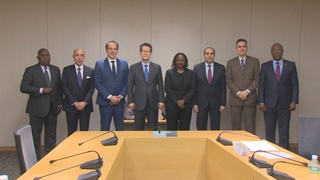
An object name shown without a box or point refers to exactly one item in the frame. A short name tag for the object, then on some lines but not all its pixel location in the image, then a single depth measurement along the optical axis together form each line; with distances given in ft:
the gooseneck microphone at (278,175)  4.87
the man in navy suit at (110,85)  13.34
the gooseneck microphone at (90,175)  4.88
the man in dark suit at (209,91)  13.98
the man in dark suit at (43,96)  13.20
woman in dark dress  13.51
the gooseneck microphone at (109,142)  7.51
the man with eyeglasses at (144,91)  13.34
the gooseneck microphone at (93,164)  5.57
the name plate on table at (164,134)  8.43
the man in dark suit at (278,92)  13.79
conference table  6.97
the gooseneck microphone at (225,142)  7.43
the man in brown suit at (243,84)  13.98
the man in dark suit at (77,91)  13.52
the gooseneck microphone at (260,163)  5.53
